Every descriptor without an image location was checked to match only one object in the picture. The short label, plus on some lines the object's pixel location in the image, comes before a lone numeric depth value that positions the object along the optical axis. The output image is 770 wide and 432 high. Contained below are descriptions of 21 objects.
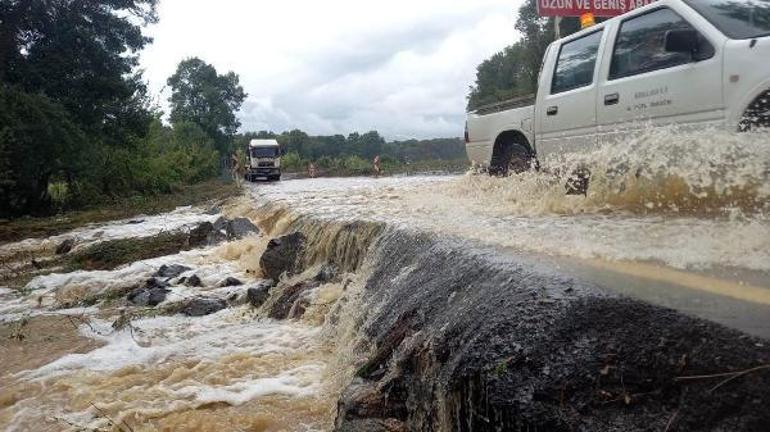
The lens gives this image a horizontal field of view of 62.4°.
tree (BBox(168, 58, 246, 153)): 70.88
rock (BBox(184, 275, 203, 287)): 8.76
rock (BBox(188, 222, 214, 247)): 11.98
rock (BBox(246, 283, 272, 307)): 7.32
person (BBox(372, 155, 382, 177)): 31.33
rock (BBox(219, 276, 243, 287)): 8.64
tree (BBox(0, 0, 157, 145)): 20.30
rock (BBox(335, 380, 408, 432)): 3.31
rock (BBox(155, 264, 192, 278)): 9.41
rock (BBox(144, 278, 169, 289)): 8.50
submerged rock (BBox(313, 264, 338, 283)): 7.05
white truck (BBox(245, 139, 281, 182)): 35.06
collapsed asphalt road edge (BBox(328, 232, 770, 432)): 2.15
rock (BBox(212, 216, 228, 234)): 12.35
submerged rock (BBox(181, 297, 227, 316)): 7.25
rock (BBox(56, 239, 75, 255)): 13.19
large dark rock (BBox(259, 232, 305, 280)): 8.28
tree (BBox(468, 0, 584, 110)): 44.56
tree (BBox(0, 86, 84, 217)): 17.48
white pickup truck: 4.73
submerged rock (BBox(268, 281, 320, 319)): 6.56
